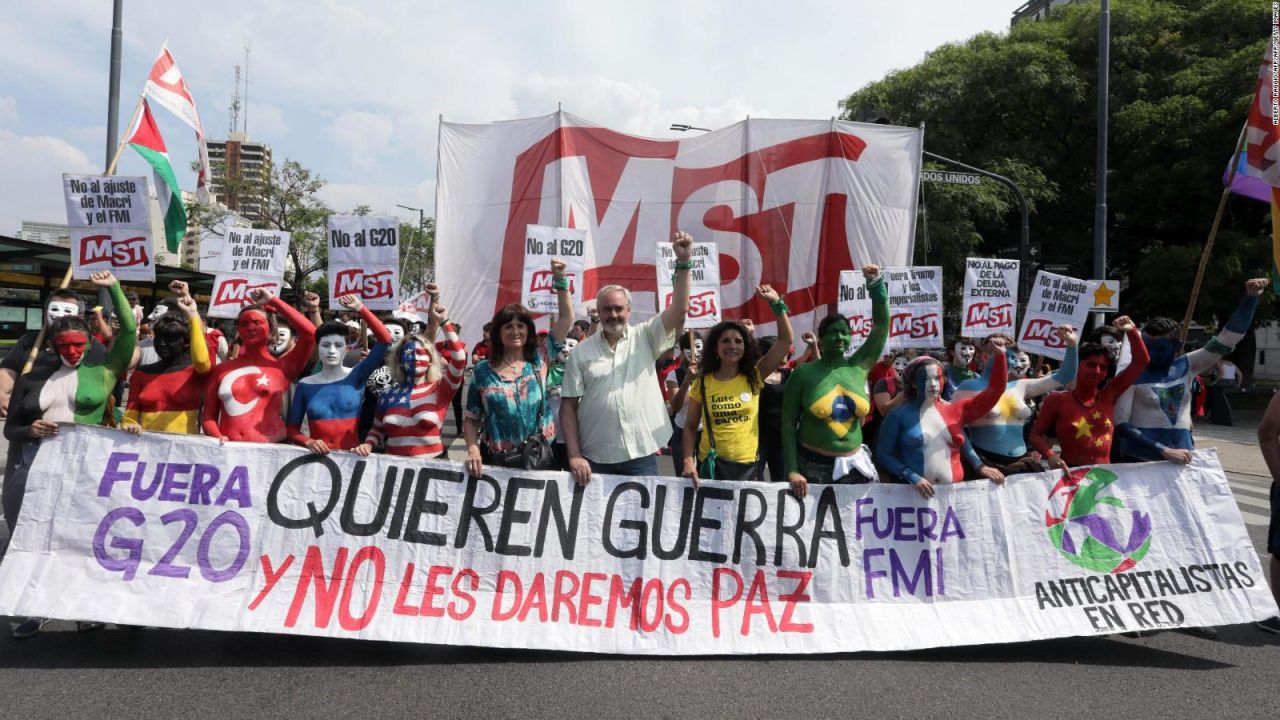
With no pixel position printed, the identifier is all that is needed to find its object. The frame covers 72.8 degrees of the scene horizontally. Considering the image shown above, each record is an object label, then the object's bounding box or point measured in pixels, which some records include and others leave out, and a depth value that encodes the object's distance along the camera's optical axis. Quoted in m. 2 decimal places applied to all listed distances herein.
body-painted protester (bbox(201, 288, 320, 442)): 4.73
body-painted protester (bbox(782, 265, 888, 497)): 4.76
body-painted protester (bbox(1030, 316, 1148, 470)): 5.14
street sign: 13.61
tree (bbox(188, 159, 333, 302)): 30.56
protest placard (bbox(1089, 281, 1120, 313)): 11.02
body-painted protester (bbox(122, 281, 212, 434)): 4.71
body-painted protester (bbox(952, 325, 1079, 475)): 5.27
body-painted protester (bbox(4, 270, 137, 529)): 4.55
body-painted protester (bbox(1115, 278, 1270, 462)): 5.27
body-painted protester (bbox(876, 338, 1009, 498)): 4.75
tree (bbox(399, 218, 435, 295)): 46.72
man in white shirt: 4.52
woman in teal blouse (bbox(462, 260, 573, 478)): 4.59
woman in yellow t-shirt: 4.74
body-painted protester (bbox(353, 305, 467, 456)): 4.73
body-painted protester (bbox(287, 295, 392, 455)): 4.73
